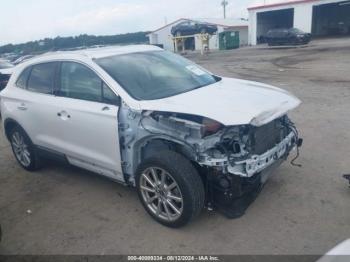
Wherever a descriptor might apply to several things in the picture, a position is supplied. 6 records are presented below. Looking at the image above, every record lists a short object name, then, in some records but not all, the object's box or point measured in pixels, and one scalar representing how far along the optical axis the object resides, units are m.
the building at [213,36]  40.31
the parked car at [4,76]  10.10
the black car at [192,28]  35.84
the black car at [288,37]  28.22
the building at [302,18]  33.62
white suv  3.21
